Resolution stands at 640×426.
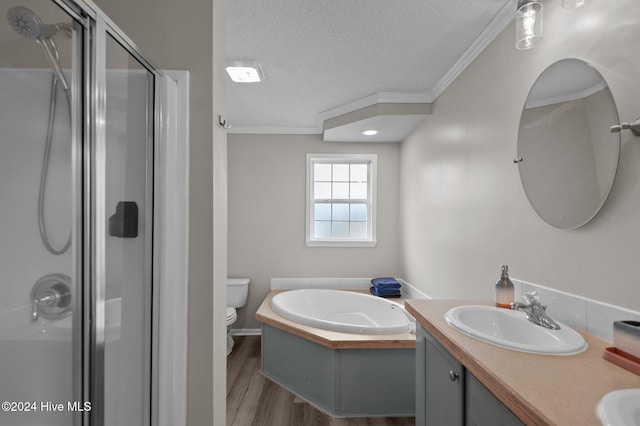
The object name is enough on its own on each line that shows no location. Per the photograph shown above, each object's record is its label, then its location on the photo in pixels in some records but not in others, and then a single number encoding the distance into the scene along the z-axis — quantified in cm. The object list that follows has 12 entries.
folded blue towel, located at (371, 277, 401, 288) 326
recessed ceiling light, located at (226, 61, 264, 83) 214
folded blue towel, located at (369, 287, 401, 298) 325
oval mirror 107
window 374
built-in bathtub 212
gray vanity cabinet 87
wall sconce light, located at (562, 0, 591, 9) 100
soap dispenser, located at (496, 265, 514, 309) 143
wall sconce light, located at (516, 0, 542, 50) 116
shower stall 91
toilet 332
